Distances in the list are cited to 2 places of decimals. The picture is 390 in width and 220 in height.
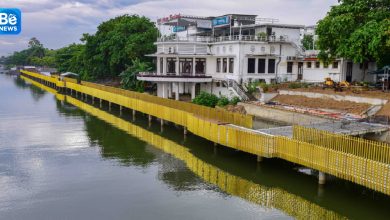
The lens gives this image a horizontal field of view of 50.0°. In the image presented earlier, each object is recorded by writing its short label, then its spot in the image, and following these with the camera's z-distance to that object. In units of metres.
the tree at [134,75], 64.44
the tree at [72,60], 98.80
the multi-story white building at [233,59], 51.66
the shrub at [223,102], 48.10
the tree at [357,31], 36.59
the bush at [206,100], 49.66
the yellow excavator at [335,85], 41.34
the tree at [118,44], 69.50
